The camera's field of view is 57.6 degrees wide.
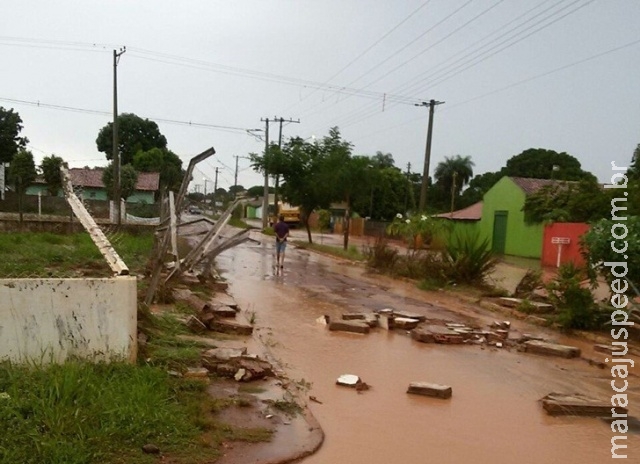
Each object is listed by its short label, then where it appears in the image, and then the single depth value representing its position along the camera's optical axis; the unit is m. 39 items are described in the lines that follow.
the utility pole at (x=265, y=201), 49.19
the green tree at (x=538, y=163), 55.41
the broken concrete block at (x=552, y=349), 8.60
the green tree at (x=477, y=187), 64.44
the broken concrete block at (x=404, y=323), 10.13
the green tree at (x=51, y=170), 36.38
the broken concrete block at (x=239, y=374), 6.07
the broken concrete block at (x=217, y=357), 6.20
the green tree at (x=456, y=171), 66.38
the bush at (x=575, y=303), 10.20
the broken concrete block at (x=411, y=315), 10.68
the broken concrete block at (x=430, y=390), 6.27
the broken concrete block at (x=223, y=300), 10.51
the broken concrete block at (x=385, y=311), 11.19
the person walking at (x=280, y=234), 18.27
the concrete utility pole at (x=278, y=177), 33.81
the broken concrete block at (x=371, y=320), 10.12
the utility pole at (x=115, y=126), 29.05
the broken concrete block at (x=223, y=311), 9.28
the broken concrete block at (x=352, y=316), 10.41
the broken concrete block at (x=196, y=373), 5.73
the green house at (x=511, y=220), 29.06
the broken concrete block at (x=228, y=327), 8.54
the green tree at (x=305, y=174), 31.73
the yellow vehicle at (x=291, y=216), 59.34
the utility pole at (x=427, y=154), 25.27
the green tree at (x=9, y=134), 47.34
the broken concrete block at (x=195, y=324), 8.10
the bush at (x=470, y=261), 15.09
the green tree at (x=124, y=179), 40.09
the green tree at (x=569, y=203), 23.97
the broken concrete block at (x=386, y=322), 10.14
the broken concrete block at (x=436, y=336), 9.21
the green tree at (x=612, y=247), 8.80
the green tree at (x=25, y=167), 33.22
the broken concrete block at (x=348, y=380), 6.47
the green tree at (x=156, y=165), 53.91
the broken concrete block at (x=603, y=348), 9.05
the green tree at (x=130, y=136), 62.88
